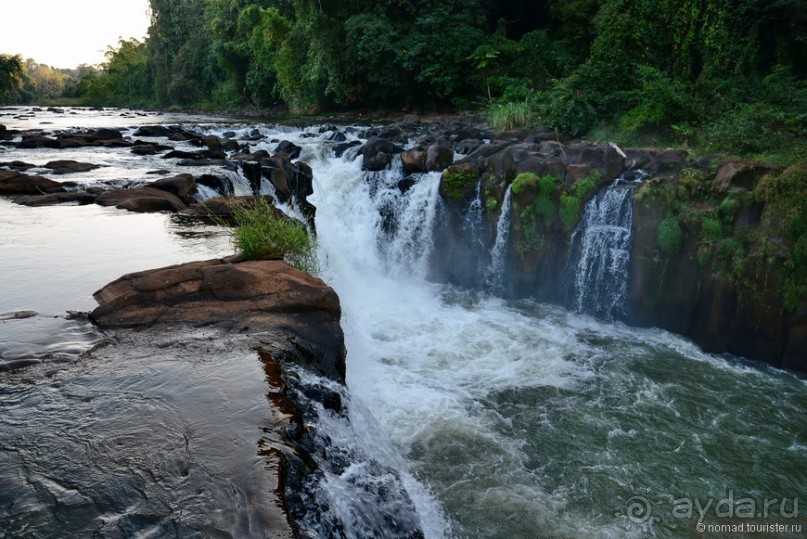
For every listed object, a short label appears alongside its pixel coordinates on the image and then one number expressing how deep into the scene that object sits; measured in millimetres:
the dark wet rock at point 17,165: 12254
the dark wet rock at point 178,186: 9688
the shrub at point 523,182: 10430
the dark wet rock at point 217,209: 8273
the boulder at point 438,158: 12391
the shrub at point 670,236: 9055
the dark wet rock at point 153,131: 20830
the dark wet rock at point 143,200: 9039
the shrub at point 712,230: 8703
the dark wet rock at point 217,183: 10539
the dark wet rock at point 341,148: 15280
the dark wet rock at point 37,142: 16484
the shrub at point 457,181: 11516
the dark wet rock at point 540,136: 13906
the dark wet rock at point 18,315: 4863
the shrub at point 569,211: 10062
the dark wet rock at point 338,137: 17812
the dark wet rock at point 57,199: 9555
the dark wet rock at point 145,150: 15328
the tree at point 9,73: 50656
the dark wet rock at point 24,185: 10227
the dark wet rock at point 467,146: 13579
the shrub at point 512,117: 16594
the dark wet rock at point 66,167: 12234
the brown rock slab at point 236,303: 4902
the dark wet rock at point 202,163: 12512
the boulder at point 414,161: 12633
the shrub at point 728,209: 8602
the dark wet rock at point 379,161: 13234
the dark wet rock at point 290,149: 15359
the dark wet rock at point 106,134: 18464
